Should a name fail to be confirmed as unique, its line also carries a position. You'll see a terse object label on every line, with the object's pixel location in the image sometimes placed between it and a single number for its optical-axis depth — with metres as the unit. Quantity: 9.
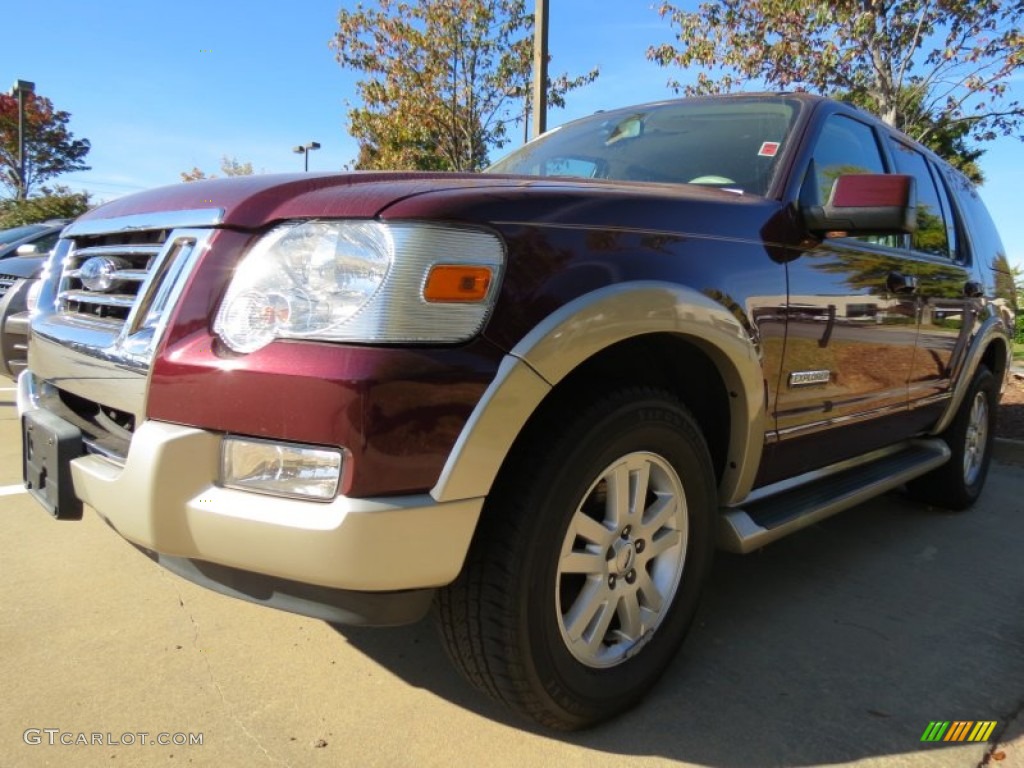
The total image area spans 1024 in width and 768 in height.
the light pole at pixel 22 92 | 18.29
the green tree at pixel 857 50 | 8.09
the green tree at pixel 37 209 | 19.67
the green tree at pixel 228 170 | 30.95
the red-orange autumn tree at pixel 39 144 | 29.48
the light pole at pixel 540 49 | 8.51
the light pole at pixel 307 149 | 22.70
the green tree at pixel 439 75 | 12.19
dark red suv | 1.56
